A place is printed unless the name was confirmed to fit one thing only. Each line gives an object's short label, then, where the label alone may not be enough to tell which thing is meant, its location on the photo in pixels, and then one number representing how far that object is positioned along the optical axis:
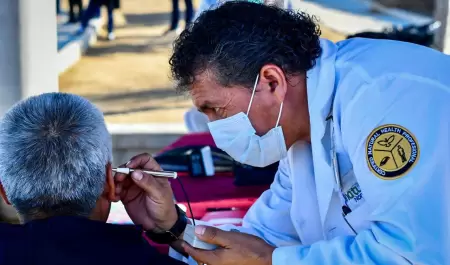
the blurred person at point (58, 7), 11.27
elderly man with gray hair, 1.43
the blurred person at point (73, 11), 10.87
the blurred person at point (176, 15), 9.91
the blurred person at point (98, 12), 10.02
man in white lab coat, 1.50
